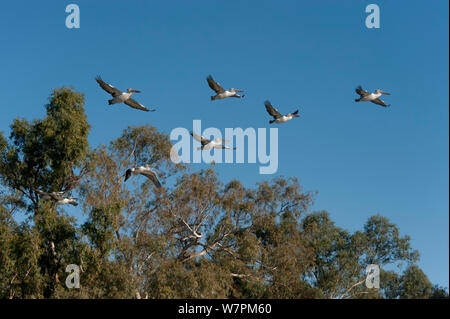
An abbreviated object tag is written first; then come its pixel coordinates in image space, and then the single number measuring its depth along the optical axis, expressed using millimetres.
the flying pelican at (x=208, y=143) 23406
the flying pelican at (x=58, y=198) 23812
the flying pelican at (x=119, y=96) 22109
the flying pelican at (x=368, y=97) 24328
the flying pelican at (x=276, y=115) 24562
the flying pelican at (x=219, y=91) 22891
